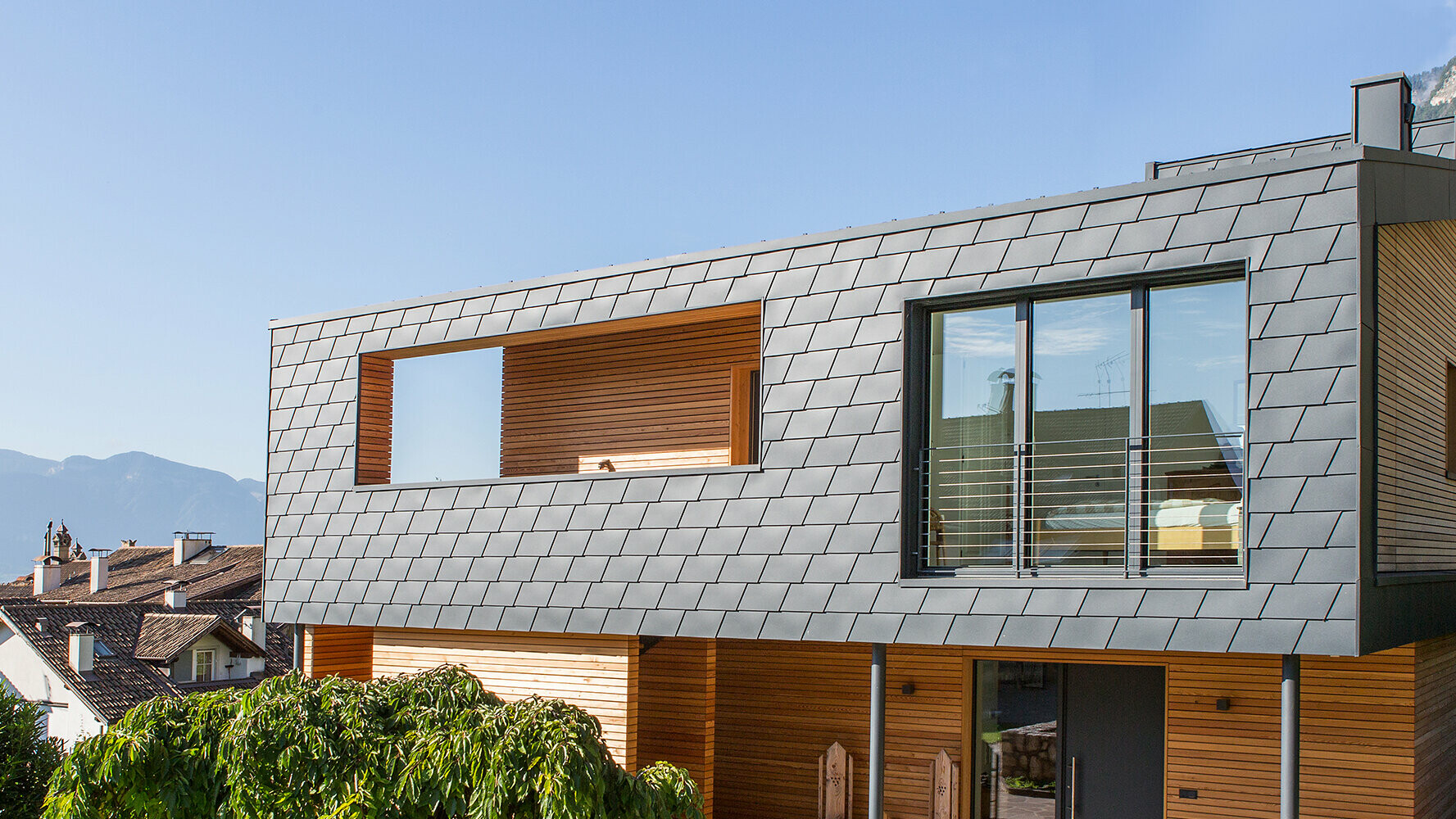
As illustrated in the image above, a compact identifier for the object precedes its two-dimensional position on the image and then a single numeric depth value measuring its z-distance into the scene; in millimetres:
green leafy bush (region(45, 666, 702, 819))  8281
